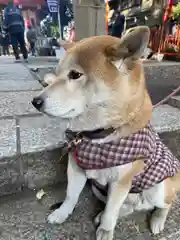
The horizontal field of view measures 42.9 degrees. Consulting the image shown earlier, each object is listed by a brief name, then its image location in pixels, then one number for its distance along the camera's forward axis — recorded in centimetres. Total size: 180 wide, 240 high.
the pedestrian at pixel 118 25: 505
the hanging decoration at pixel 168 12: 415
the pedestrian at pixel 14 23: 567
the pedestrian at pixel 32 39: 1057
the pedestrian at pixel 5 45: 1003
